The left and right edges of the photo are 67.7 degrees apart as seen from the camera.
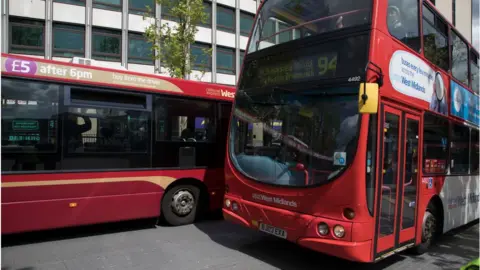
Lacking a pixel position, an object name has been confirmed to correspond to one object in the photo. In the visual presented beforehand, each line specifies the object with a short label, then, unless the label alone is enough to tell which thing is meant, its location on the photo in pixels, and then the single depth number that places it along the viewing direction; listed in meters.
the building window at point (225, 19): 26.03
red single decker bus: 5.41
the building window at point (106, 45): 21.48
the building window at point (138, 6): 22.39
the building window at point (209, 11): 25.17
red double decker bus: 4.27
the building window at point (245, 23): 27.30
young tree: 14.06
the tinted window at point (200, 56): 24.14
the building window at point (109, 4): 21.48
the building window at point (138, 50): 22.39
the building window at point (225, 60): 26.00
